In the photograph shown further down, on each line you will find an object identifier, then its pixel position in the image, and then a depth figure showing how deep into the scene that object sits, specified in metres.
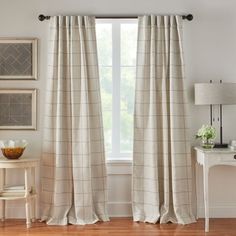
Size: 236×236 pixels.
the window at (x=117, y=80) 4.44
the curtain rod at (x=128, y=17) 4.25
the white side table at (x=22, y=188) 3.90
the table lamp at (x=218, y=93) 3.94
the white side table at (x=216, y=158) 3.77
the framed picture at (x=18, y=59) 4.31
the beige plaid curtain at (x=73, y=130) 4.11
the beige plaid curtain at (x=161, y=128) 4.11
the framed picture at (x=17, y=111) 4.32
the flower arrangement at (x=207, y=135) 3.99
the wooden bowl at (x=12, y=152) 3.99
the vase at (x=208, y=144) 3.99
